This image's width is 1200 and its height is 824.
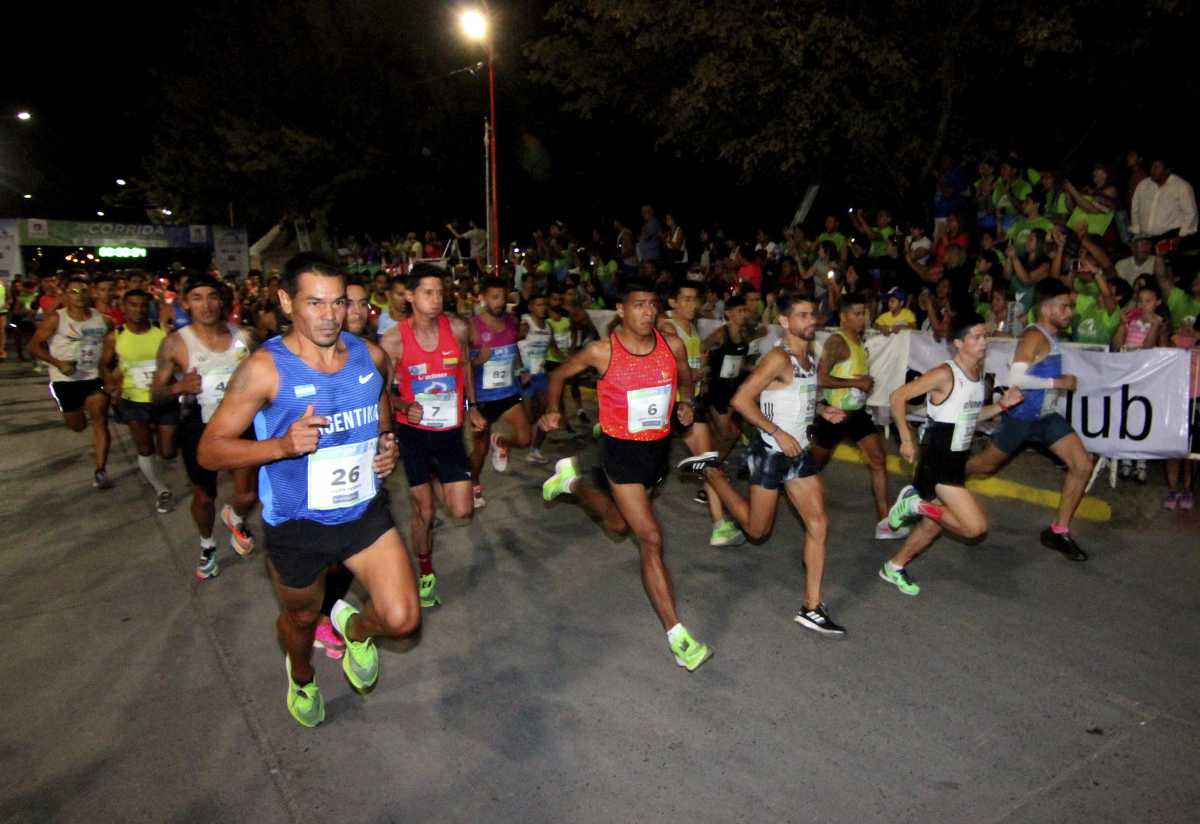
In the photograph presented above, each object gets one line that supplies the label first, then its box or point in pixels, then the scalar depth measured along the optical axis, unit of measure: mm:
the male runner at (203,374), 5816
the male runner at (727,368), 7957
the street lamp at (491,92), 14805
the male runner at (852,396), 6140
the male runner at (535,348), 9766
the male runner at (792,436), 4859
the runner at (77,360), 8547
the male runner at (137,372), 7184
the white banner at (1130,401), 7141
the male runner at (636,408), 4629
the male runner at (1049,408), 5902
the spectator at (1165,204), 10250
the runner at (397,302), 7272
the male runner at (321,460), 3381
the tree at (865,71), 12602
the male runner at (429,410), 5414
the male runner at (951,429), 5182
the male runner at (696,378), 6078
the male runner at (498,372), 7438
